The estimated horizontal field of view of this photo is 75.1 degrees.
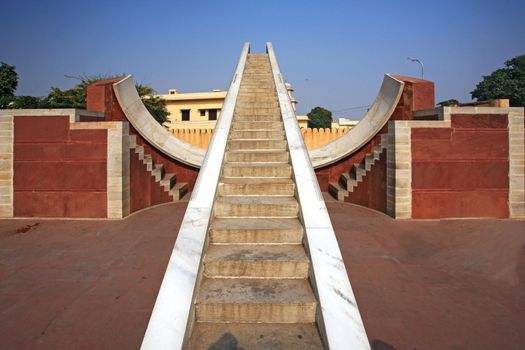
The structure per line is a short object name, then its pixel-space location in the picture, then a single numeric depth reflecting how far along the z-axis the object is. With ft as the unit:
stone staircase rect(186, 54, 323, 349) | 8.09
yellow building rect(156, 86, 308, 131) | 109.50
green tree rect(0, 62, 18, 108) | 54.44
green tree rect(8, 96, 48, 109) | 48.45
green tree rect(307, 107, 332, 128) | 201.92
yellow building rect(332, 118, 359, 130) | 175.16
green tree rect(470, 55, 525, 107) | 125.08
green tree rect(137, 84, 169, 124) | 70.90
